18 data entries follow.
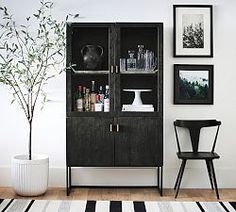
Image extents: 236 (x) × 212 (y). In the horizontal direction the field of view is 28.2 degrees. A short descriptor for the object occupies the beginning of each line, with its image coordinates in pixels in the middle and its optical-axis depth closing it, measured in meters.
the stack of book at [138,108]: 4.61
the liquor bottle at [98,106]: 4.62
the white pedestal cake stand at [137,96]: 4.68
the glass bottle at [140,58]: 4.64
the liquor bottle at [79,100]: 4.64
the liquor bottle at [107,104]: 4.59
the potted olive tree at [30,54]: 4.69
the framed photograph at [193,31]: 4.84
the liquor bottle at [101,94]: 4.68
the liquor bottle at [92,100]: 4.65
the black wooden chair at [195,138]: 4.65
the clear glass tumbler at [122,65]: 4.60
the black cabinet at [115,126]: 4.55
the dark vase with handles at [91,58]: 4.63
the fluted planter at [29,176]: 4.46
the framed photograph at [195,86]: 4.87
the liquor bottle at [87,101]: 4.65
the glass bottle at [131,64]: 4.62
